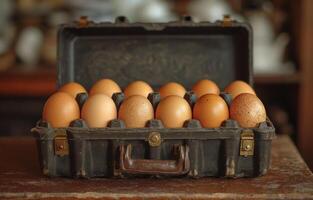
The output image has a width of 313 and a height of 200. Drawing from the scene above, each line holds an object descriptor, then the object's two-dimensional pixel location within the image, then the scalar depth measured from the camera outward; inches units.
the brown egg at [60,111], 36.8
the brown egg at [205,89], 40.6
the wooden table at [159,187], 34.5
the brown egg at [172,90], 40.5
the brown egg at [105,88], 40.6
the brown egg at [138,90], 40.2
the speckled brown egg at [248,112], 36.5
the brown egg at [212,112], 36.6
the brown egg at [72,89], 40.1
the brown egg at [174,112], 36.7
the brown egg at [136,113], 36.7
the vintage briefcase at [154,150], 35.8
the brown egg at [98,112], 36.9
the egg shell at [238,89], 40.0
